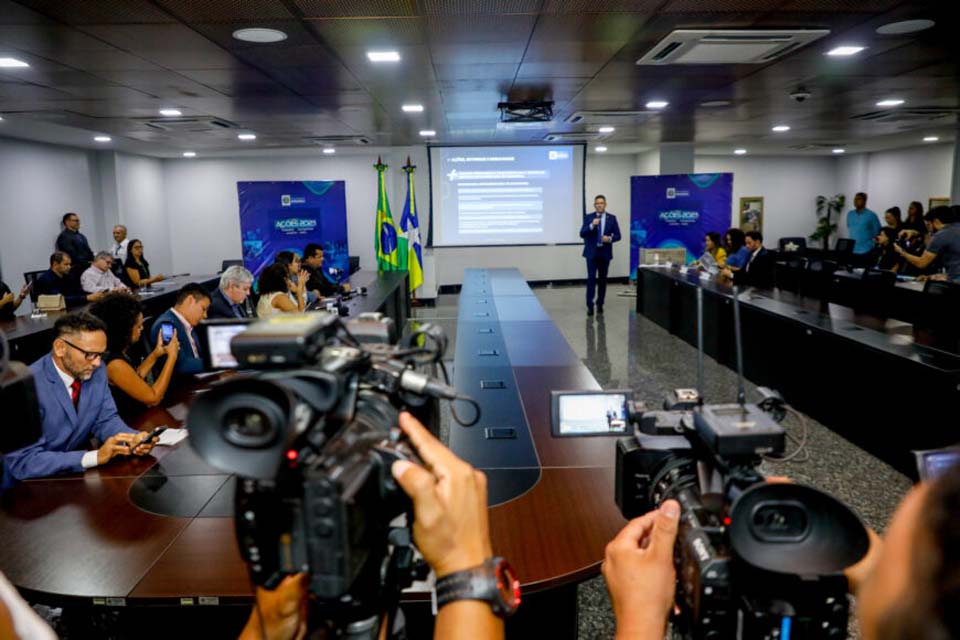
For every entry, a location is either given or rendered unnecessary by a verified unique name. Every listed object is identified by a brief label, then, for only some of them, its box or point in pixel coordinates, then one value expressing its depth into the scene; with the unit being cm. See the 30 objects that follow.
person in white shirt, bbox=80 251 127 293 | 710
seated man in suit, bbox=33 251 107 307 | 646
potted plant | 1381
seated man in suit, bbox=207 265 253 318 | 436
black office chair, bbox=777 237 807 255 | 1199
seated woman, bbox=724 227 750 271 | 730
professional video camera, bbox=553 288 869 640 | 78
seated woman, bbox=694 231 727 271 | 816
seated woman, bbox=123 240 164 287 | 836
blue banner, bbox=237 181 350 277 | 915
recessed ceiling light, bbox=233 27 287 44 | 357
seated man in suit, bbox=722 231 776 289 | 678
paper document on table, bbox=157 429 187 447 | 242
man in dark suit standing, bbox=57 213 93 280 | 872
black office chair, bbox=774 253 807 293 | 663
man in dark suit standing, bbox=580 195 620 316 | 902
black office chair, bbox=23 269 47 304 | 652
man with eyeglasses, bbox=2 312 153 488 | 219
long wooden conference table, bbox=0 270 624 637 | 153
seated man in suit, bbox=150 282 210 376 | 350
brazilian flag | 931
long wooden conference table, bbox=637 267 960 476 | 345
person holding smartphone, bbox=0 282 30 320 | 606
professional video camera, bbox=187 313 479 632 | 67
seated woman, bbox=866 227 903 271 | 862
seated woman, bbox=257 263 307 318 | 489
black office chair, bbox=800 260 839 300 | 605
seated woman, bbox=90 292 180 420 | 286
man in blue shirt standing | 1086
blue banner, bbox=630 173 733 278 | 1032
